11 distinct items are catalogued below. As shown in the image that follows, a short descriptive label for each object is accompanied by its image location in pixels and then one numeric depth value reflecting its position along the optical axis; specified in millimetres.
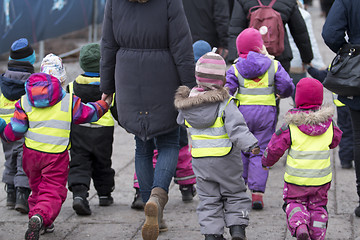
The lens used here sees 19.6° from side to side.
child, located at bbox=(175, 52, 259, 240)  6861
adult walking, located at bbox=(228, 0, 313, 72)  9672
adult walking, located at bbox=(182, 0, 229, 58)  11322
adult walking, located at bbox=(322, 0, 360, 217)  7774
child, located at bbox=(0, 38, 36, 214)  8388
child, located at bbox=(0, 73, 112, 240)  7326
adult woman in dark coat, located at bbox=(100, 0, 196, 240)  7320
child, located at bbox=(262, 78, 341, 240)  6861
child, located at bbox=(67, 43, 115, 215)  8348
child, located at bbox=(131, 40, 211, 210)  8733
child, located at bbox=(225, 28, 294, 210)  8411
